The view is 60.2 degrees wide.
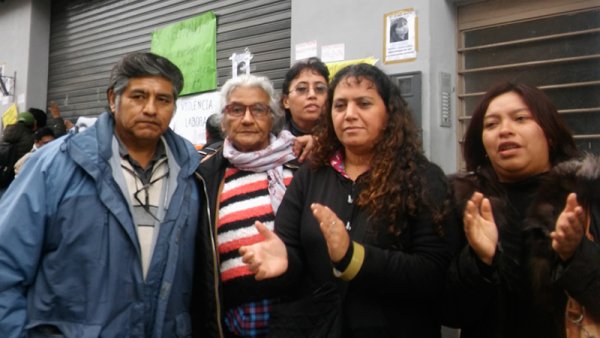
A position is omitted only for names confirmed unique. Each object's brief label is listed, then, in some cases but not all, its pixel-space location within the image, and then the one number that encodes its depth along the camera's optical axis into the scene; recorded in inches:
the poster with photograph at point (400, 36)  157.6
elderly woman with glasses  91.7
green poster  238.4
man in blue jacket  77.0
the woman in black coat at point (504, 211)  72.4
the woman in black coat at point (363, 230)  74.4
